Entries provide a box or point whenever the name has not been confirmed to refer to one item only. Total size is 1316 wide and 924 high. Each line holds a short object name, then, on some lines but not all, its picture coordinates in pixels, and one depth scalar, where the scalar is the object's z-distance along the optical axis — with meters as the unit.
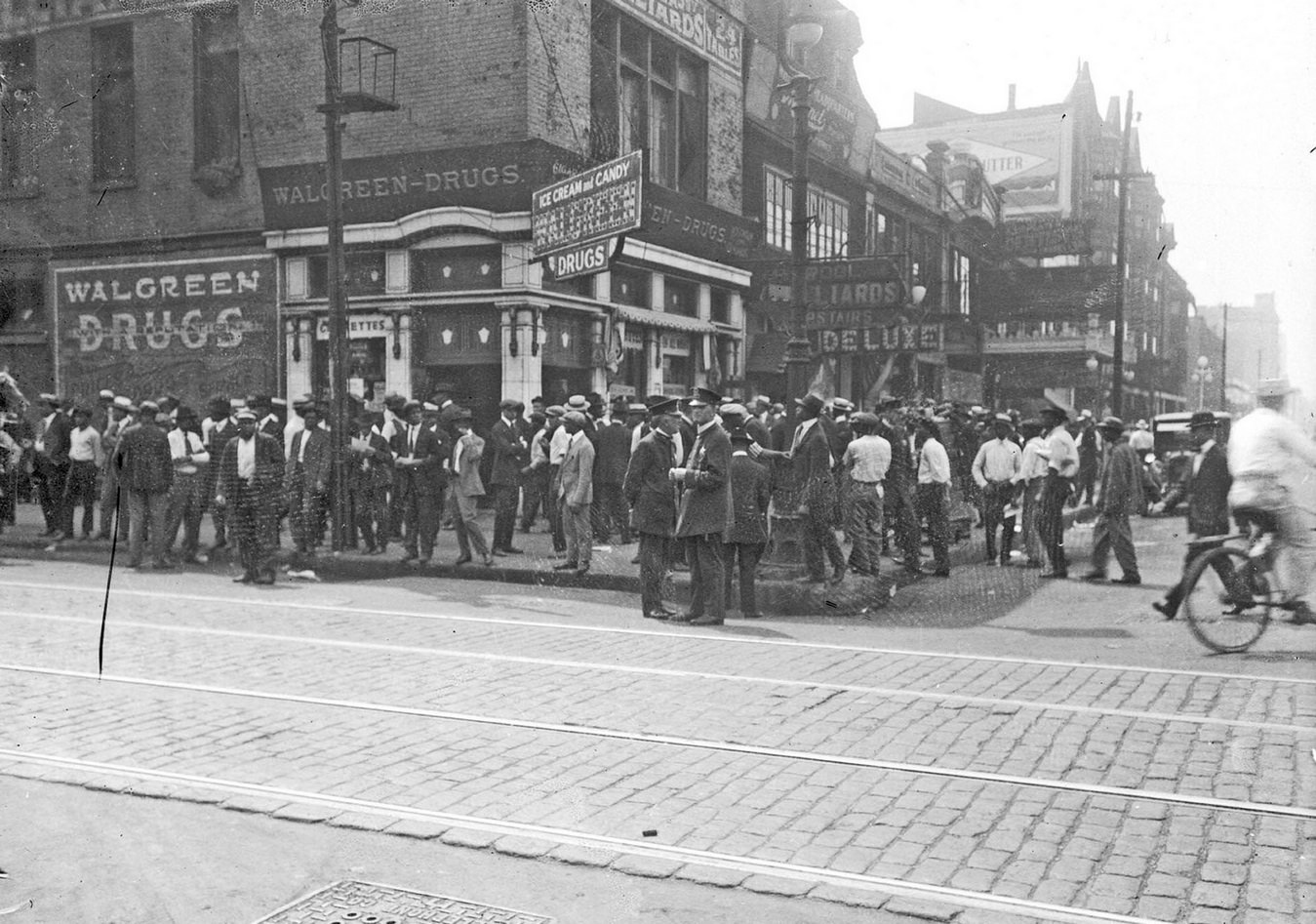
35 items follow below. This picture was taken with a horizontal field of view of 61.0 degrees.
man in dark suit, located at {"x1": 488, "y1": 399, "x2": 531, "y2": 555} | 13.55
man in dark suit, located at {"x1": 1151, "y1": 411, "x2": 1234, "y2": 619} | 10.42
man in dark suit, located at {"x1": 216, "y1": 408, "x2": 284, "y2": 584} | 11.59
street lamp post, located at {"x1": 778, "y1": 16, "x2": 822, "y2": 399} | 11.81
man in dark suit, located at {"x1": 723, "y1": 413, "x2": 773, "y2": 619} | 9.91
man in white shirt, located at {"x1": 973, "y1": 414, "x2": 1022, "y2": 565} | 13.48
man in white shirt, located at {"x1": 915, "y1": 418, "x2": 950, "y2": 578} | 12.91
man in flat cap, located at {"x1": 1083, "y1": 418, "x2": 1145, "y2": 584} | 11.52
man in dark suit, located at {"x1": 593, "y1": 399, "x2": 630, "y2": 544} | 14.60
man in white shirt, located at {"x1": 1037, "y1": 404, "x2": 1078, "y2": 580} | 12.29
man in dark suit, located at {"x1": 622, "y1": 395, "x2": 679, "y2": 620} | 9.73
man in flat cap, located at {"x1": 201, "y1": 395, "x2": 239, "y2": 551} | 13.20
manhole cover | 3.62
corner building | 16.91
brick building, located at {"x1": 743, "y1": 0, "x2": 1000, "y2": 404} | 18.89
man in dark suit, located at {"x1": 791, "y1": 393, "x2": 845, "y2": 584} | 11.02
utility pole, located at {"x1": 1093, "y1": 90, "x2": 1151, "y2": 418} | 23.86
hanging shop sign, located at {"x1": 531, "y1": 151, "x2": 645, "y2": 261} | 14.55
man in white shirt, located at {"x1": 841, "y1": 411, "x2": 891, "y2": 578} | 11.16
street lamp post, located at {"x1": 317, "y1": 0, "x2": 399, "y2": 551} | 13.43
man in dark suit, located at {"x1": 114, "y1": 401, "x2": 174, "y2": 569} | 12.22
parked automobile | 25.81
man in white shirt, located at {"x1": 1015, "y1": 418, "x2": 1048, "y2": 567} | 12.90
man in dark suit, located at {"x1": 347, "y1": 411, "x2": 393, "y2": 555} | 13.62
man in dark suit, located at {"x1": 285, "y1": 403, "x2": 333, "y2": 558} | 13.16
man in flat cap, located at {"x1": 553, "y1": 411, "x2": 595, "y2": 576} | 11.81
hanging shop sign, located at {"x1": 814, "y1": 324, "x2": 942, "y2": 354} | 18.98
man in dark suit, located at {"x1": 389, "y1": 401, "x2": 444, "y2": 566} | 12.40
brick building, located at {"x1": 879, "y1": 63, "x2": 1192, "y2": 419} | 27.86
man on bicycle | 7.66
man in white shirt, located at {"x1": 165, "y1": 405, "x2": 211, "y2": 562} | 12.98
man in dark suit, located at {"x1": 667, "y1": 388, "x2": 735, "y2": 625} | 9.42
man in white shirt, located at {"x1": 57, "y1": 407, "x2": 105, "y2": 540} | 14.36
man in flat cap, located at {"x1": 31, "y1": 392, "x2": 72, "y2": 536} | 14.52
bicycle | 8.05
